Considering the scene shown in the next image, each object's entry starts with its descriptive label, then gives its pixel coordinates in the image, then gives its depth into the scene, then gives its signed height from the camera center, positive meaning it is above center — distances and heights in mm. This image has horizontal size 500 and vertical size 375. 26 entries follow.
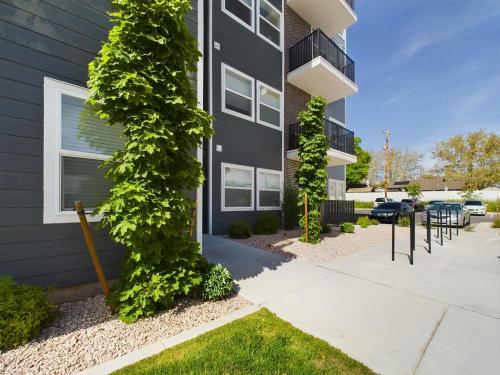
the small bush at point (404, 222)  13248 -1827
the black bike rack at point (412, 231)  5789 -1014
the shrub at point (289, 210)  10133 -879
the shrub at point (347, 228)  10330 -1651
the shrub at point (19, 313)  2507 -1343
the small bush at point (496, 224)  12845 -1821
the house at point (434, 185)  41438 +791
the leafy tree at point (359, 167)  40388 +3651
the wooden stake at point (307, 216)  7639 -869
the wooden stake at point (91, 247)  3137 -783
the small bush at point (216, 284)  3678 -1464
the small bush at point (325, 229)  9867 -1637
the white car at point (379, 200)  30388 -1376
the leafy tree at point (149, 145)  3000 +562
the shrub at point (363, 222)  12645 -1747
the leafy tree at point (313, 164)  7734 +801
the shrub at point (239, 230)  8075 -1385
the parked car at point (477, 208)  23647 -1810
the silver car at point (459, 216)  12664 -1406
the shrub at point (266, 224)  8859 -1321
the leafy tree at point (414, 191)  30406 -219
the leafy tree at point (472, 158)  32344 +4348
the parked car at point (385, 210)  15871 -1413
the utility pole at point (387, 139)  29473 +6128
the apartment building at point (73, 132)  3117 +1039
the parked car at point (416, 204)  24925 -1580
